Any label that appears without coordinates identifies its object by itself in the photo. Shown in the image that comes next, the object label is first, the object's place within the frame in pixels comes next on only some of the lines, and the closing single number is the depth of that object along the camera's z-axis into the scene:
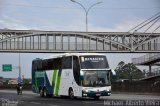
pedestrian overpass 90.75
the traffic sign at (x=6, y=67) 93.81
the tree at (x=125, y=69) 138.95
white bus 32.66
